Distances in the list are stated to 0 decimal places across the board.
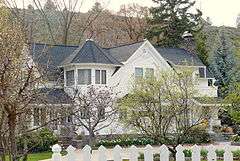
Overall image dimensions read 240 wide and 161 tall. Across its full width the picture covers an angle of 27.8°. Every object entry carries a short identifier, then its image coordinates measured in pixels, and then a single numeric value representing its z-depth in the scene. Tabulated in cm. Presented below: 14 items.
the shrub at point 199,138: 3031
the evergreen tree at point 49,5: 5422
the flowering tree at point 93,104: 2495
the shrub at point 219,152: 1932
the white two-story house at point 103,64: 3516
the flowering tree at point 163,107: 1672
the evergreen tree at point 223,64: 4653
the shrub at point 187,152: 1752
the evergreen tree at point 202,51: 4944
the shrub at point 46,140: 2827
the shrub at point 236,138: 3068
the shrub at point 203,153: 1873
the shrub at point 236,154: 1899
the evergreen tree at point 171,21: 5256
